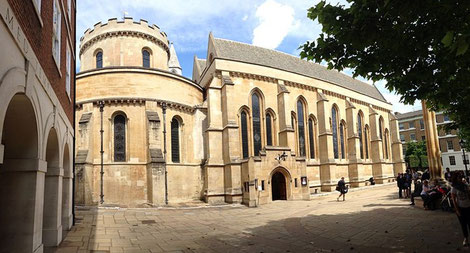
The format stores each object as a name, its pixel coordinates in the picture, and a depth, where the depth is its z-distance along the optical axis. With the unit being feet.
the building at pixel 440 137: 162.71
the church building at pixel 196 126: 64.03
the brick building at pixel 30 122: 13.30
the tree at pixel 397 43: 17.83
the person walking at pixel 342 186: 64.03
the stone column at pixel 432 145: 45.71
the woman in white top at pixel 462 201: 22.45
